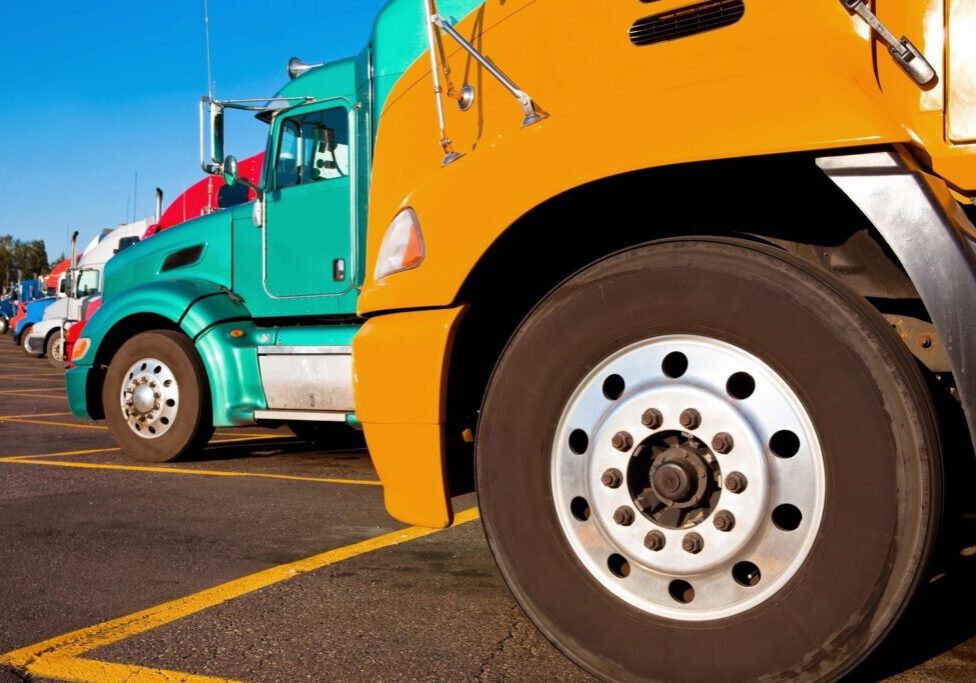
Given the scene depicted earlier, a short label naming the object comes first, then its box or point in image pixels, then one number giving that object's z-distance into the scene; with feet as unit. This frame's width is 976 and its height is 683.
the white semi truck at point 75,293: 64.34
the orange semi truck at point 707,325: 6.87
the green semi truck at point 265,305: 21.31
